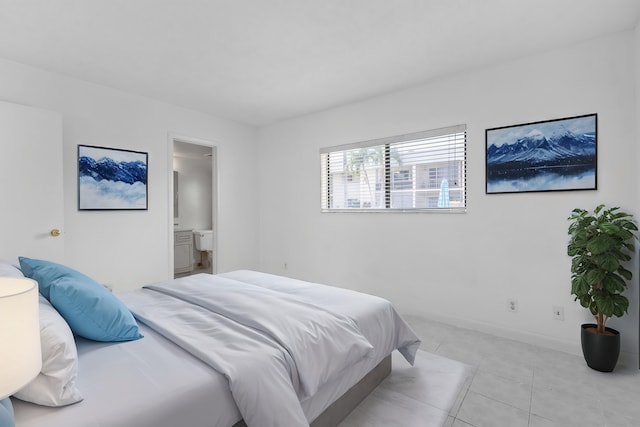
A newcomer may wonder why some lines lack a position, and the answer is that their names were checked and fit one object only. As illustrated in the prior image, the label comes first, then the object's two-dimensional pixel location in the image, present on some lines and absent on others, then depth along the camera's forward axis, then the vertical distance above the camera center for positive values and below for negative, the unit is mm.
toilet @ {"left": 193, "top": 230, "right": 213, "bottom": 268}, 6242 -580
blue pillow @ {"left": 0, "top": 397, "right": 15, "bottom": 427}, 853 -551
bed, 1134 -647
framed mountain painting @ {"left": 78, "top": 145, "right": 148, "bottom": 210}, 3445 +349
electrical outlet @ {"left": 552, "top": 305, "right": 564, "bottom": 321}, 2826 -897
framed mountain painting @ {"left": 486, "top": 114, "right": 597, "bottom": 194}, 2680 +463
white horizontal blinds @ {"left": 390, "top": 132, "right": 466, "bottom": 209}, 3430 +404
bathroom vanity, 5976 -763
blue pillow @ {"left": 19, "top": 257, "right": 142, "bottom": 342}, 1493 -453
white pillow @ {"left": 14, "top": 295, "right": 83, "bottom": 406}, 1064 -550
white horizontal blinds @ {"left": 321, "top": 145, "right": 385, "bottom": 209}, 4047 +402
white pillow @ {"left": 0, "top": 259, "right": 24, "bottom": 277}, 1612 -317
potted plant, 2318 -465
